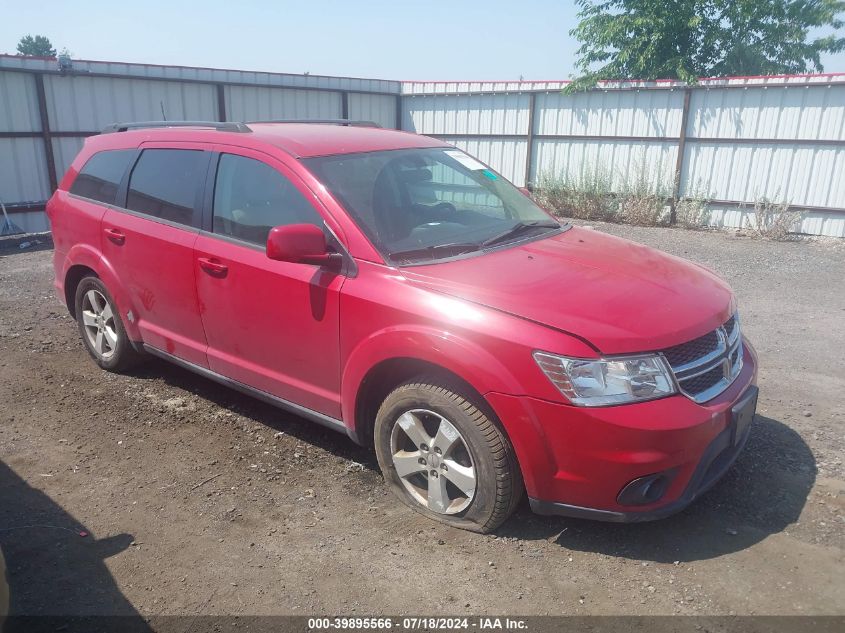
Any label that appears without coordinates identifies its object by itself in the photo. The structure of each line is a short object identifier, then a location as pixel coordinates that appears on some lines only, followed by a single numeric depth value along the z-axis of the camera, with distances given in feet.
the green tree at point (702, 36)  60.80
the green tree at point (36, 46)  261.03
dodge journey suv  9.42
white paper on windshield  14.87
